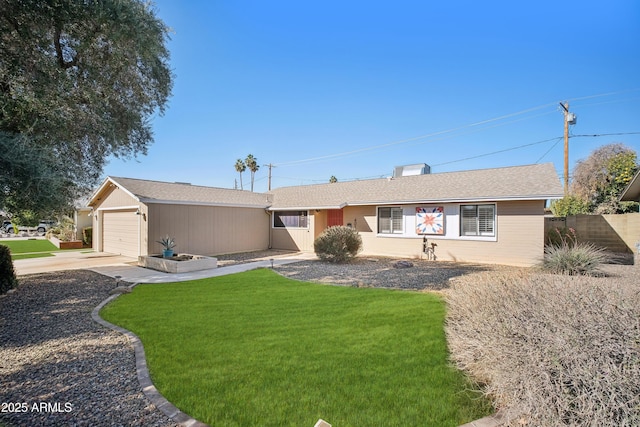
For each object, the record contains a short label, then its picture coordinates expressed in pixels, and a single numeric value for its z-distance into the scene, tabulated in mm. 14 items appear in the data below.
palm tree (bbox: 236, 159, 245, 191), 43153
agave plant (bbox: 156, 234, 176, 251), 12656
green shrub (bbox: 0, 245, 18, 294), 7810
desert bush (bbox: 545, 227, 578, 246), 14172
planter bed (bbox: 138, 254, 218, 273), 11148
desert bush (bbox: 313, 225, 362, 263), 13023
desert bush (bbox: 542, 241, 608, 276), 8836
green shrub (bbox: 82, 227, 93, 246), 20141
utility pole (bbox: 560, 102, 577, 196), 18278
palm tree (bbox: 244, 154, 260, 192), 41938
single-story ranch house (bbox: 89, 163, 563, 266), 12766
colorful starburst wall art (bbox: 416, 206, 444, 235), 14297
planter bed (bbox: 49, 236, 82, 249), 19109
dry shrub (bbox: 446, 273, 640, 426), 2268
